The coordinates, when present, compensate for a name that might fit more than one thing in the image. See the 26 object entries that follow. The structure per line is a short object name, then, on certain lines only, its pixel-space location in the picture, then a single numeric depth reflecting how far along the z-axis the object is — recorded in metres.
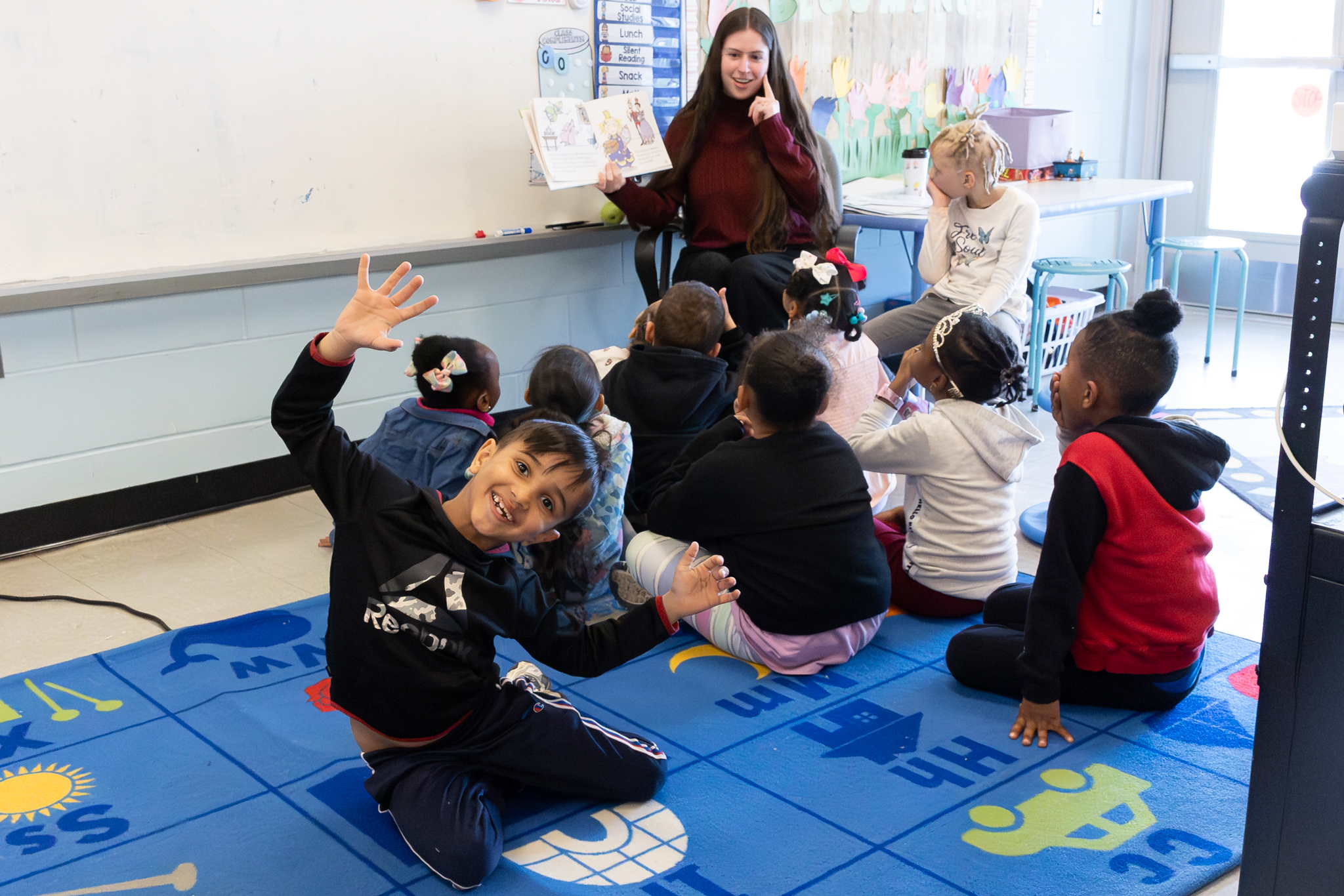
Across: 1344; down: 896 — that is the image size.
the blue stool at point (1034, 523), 2.91
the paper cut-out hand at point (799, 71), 4.27
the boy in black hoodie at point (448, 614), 1.56
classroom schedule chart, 3.73
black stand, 1.27
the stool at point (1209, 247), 4.62
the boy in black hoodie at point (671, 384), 2.66
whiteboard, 2.75
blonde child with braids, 3.26
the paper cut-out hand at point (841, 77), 4.42
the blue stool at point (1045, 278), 3.97
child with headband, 2.29
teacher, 3.53
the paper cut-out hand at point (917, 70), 4.71
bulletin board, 4.32
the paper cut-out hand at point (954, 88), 4.88
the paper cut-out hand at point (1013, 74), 5.11
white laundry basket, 4.18
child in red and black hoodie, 1.85
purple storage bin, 4.62
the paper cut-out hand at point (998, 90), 5.07
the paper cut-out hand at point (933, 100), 4.81
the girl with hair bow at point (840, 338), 2.79
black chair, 3.56
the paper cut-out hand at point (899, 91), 4.66
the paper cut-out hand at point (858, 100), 4.51
